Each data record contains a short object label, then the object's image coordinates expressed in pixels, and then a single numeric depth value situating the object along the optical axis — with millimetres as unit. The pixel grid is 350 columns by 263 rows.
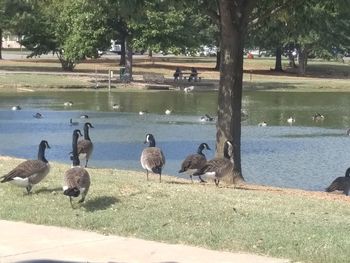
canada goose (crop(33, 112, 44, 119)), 33969
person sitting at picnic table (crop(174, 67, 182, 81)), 59128
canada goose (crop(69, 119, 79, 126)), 31481
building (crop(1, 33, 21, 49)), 143650
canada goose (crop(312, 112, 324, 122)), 36469
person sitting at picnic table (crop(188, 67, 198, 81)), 58875
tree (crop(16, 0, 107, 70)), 56094
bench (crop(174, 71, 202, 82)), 59909
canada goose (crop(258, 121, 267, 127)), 33050
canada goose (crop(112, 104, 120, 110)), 39341
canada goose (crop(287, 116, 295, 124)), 34938
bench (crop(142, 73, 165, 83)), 56719
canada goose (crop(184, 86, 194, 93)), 52656
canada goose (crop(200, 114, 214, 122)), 34156
